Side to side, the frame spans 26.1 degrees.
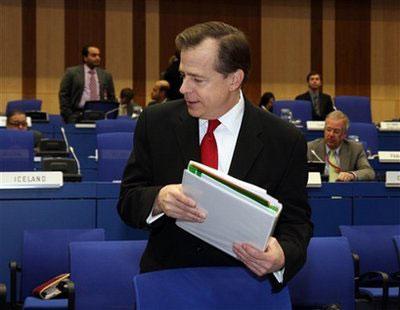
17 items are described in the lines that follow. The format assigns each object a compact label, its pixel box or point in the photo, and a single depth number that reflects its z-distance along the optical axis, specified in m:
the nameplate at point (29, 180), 5.73
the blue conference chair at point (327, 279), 4.77
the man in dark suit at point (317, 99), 12.41
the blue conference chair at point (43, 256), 5.28
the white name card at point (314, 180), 6.36
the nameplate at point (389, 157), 8.65
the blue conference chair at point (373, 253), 5.70
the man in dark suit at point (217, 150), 2.79
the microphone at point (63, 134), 9.66
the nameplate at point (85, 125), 9.84
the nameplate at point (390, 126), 10.62
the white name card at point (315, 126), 10.19
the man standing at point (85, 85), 11.95
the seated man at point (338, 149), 7.90
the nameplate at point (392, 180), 6.42
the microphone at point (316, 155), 7.83
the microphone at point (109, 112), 10.62
